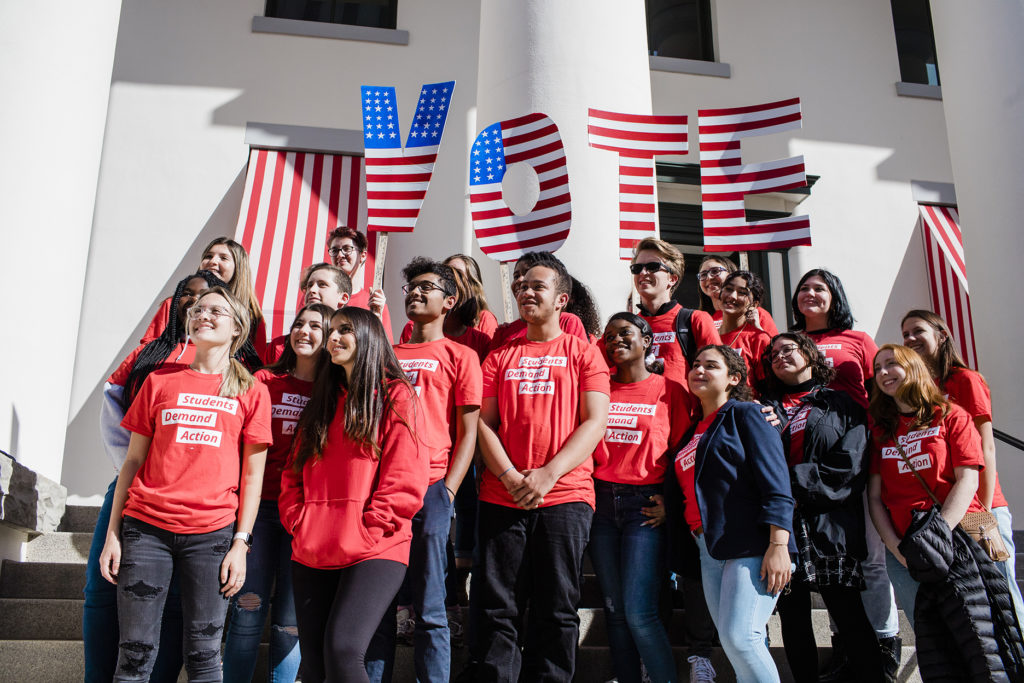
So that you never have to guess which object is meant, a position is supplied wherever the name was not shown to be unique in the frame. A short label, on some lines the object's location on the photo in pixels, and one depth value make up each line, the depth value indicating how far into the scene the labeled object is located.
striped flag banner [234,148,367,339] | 7.53
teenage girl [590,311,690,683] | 3.63
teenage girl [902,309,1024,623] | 4.17
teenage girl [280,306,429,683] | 2.93
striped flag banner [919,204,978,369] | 8.60
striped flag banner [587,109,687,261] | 5.93
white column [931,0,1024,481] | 6.79
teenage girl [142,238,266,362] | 4.32
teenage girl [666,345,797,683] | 3.40
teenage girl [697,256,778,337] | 5.49
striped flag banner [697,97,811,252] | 5.80
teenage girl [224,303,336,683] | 3.38
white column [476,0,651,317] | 6.05
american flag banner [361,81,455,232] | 5.54
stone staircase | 3.87
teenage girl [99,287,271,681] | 3.18
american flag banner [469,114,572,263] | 5.78
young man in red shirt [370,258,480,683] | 3.30
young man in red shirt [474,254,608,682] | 3.39
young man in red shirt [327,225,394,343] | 5.13
